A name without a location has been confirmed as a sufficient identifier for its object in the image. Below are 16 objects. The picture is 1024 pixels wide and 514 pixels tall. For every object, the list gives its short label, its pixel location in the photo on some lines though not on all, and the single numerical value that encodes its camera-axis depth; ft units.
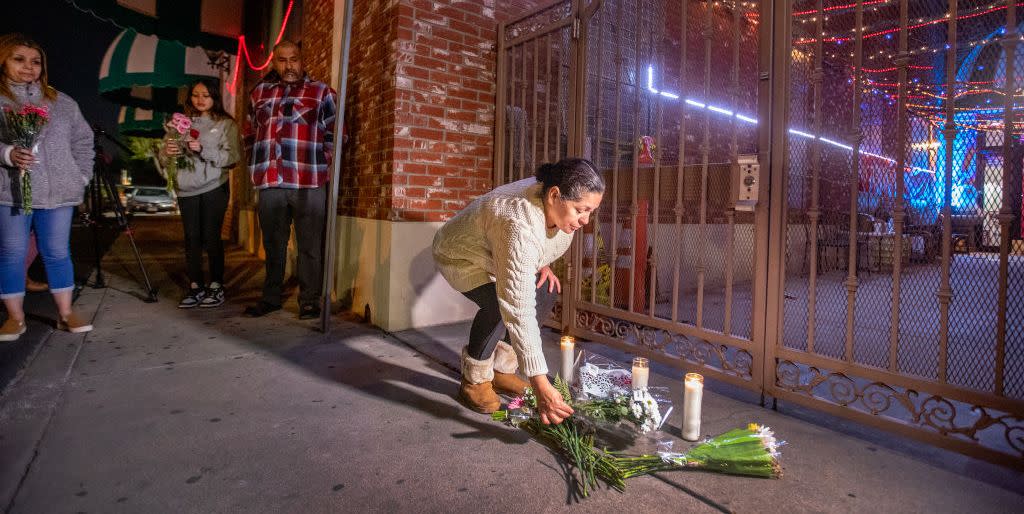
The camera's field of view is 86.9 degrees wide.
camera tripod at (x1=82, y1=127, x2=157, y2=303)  14.60
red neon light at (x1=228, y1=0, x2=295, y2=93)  21.19
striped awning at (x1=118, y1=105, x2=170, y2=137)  31.12
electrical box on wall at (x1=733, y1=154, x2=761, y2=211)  8.45
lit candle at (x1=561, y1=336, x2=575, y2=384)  8.91
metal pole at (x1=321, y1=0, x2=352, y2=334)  11.82
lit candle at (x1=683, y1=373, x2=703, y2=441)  6.99
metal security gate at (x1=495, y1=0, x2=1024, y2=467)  6.68
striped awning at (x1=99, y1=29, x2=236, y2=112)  24.66
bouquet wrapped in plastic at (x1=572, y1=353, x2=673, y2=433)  6.91
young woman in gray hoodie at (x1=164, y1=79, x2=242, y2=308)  14.14
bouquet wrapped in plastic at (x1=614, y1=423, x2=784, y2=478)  5.98
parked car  93.86
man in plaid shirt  13.34
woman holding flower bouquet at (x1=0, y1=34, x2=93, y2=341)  10.21
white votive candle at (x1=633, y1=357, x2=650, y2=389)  7.66
